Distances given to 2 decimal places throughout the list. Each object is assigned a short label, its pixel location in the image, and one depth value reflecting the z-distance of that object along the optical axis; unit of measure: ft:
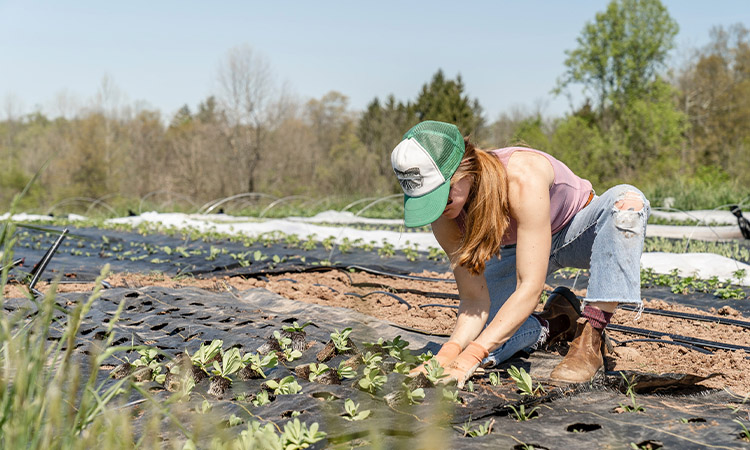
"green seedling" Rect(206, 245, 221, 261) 20.80
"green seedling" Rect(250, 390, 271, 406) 6.54
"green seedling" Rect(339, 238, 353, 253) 23.48
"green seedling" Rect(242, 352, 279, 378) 7.15
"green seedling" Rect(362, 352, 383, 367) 7.20
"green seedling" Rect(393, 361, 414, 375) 7.10
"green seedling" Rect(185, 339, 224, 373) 7.32
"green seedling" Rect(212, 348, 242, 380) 7.02
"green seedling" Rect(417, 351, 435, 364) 7.23
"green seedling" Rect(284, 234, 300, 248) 25.14
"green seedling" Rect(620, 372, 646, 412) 6.22
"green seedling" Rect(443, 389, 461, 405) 6.27
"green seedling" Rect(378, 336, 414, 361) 7.68
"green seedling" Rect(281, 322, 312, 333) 8.50
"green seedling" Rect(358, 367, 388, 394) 6.62
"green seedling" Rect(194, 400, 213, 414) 5.92
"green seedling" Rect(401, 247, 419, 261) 21.62
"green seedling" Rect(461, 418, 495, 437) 5.60
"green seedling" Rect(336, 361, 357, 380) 7.14
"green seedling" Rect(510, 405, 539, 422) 6.04
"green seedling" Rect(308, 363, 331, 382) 7.16
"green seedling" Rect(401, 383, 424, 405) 6.26
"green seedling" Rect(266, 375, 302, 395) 6.74
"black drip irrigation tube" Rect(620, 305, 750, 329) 11.33
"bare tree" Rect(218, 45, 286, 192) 74.18
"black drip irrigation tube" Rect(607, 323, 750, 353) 9.48
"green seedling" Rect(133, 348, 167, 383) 7.32
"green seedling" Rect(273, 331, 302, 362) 7.83
